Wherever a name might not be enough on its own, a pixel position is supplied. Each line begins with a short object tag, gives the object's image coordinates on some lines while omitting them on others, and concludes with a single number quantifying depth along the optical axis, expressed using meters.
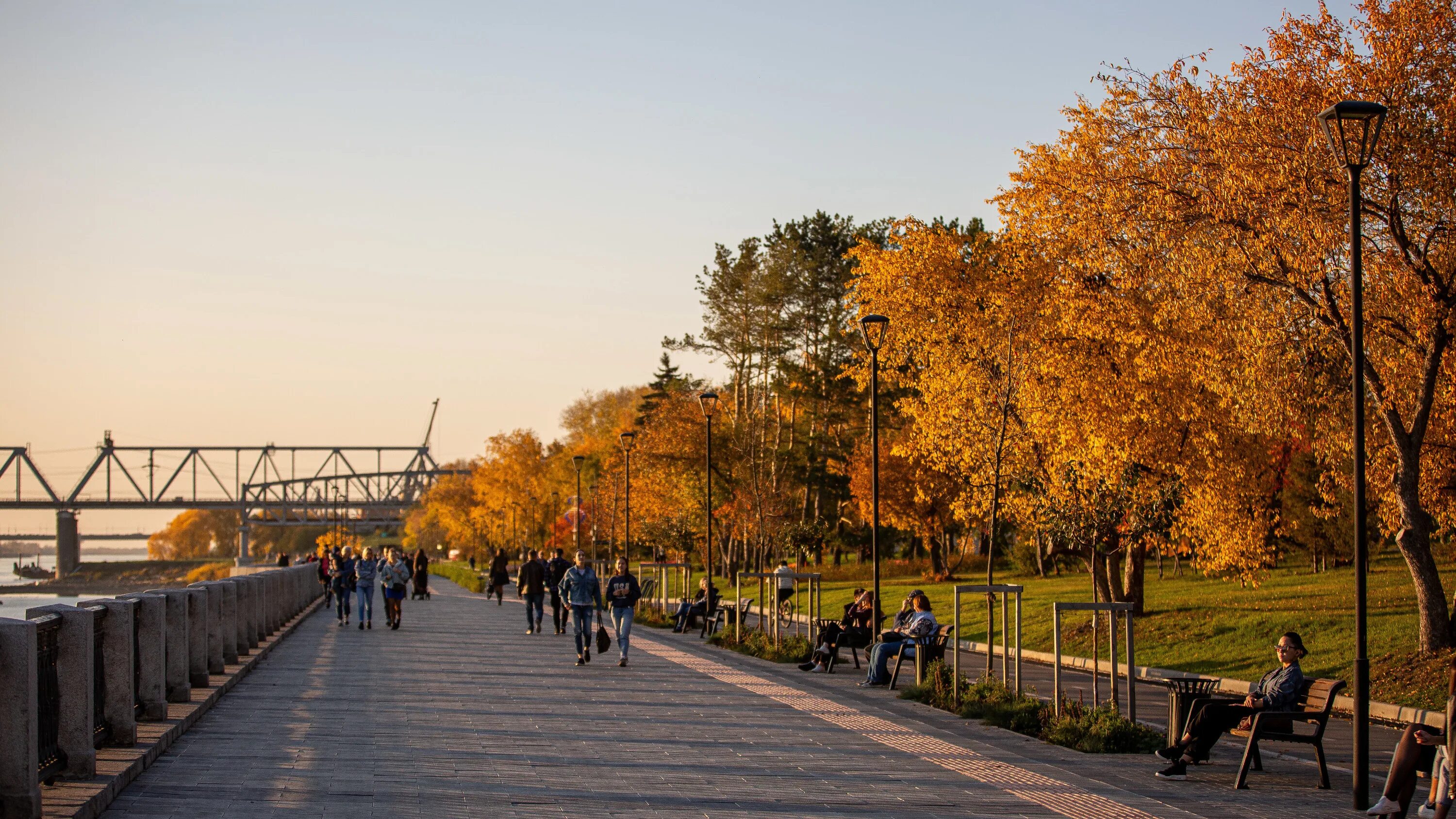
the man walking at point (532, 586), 29.69
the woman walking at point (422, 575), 44.47
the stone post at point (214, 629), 17.50
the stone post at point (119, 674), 10.98
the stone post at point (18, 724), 7.95
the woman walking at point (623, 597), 21.84
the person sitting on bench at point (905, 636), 18.30
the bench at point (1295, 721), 10.72
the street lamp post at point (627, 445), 40.31
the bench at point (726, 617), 27.03
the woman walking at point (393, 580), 30.53
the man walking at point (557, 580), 29.41
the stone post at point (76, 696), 9.44
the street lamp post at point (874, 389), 20.78
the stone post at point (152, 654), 12.48
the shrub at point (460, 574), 64.88
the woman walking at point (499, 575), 45.09
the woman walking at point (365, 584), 31.03
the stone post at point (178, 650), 14.11
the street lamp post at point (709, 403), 33.22
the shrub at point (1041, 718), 12.35
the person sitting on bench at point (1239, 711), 11.08
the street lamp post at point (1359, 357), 10.16
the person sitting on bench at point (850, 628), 21.16
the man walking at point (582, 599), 21.47
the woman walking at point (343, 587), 32.84
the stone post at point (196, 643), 15.70
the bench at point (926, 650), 17.73
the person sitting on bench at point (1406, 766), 9.22
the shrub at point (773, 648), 23.00
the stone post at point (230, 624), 19.42
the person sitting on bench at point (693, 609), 31.60
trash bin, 11.55
